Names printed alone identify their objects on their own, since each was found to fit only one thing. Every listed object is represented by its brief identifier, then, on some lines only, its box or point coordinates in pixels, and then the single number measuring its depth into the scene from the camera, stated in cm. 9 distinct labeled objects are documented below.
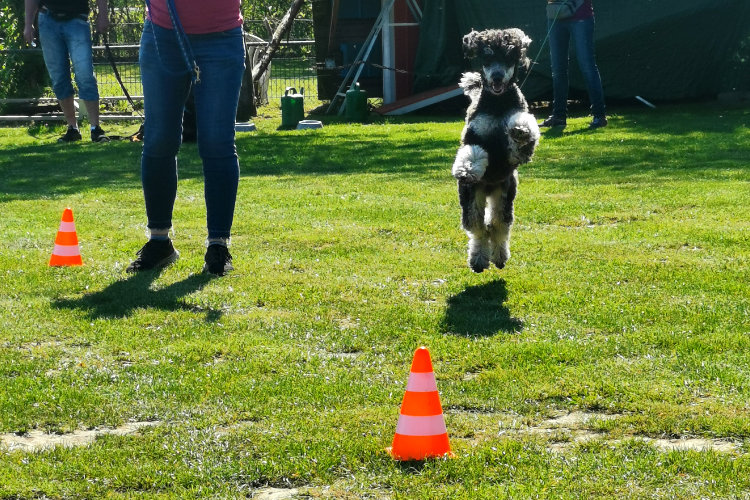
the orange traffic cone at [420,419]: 378
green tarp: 1586
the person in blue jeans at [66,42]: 1341
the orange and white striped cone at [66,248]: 707
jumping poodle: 667
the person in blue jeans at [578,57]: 1358
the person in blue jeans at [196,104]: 656
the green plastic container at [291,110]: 1672
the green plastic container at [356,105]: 1745
